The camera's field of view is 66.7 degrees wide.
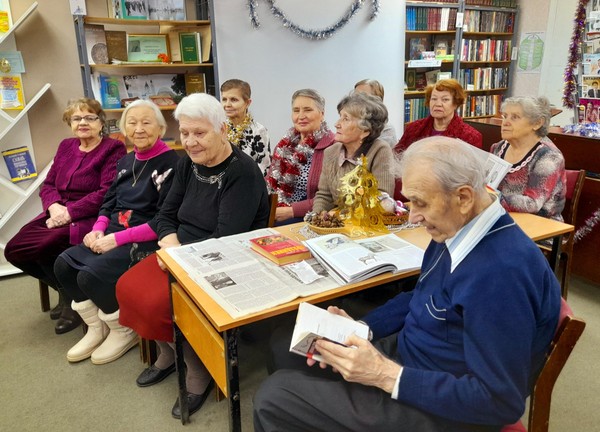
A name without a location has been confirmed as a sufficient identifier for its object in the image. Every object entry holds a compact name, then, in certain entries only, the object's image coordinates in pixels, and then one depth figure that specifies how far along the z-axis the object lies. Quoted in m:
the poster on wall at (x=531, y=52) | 5.52
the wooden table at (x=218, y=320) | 1.32
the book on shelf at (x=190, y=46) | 3.68
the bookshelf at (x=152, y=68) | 3.45
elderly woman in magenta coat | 2.57
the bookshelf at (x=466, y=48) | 5.11
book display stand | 3.24
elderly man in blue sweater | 1.00
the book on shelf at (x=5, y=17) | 3.14
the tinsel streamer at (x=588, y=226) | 2.85
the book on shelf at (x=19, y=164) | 3.39
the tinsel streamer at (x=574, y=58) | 3.93
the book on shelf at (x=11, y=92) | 3.25
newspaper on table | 1.36
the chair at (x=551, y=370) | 1.01
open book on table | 1.49
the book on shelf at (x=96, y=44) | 3.48
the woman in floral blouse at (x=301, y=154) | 2.74
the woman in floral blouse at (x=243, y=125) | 3.14
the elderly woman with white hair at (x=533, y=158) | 2.38
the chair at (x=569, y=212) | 2.49
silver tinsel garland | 4.06
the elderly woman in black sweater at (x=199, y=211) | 1.89
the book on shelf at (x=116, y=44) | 3.56
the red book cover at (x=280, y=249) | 1.62
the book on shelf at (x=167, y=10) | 3.58
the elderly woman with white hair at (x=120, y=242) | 2.26
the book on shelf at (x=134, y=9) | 3.48
